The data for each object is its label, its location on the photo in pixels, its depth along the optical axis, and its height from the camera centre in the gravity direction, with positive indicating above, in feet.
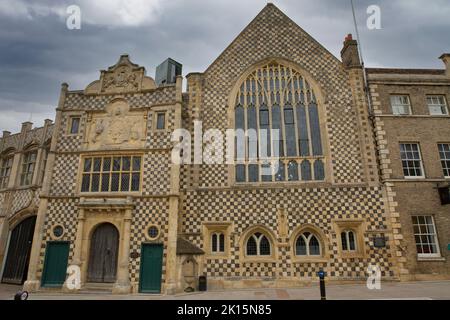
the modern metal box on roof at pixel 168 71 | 70.18 +43.74
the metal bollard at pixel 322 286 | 28.94 -4.07
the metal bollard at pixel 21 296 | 21.49 -3.83
